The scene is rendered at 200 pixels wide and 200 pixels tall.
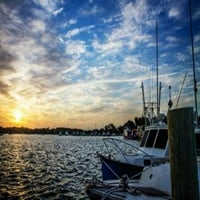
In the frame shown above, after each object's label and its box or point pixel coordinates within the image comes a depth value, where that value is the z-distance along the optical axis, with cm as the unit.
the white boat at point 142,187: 591
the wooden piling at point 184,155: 336
